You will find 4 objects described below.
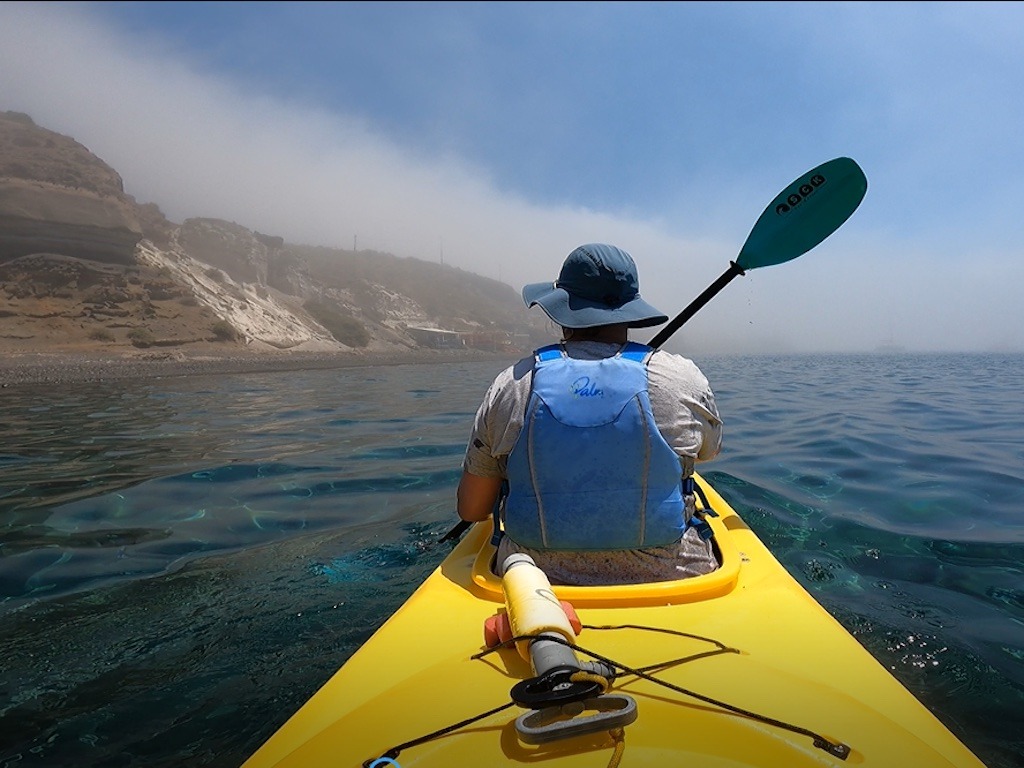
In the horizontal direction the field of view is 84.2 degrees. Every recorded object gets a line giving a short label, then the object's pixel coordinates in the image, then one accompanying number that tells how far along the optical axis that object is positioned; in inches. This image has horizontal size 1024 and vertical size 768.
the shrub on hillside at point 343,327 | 2004.2
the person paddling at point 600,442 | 83.0
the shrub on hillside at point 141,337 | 1152.2
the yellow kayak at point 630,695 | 51.7
